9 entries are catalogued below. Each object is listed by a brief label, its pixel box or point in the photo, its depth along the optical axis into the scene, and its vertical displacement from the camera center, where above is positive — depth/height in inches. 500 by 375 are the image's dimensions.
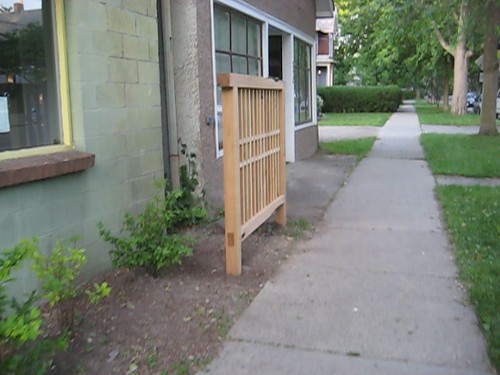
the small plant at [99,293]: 134.5 -42.6
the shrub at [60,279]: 125.3 -37.2
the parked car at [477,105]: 1464.1 +0.4
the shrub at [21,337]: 98.0 -38.2
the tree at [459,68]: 1237.1 +84.5
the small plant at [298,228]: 245.2 -53.0
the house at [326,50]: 1750.7 +188.2
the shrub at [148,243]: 175.6 -40.9
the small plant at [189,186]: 256.5 -33.9
